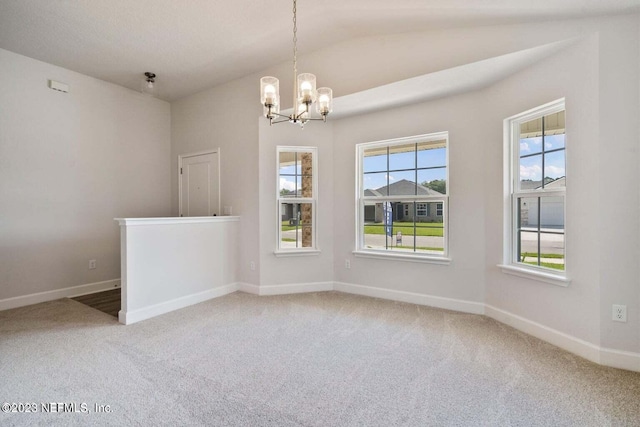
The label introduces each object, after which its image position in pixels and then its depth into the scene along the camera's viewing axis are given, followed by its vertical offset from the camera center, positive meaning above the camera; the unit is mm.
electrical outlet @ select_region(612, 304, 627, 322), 2193 -760
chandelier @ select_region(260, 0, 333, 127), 2168 +866
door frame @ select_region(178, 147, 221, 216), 4797 +576
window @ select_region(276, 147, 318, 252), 4121 +163
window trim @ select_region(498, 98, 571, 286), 2992 +194
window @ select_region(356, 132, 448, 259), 3600 +180
